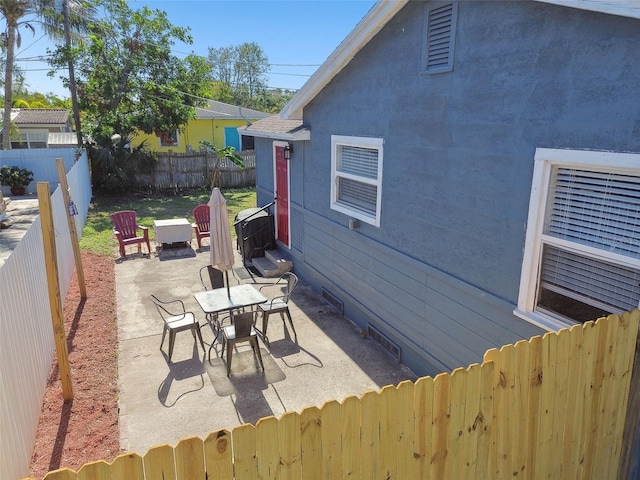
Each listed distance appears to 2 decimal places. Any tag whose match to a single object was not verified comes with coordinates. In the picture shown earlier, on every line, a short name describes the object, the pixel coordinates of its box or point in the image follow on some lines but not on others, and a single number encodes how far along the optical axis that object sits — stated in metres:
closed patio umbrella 5.79
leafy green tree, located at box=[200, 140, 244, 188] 19.59
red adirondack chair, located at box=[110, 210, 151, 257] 10.56
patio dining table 5.90
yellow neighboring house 24.20
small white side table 10.90
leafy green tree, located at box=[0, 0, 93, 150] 18.58
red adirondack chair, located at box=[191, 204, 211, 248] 11.40
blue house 3.28
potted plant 17.92
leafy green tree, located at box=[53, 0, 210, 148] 18.19
